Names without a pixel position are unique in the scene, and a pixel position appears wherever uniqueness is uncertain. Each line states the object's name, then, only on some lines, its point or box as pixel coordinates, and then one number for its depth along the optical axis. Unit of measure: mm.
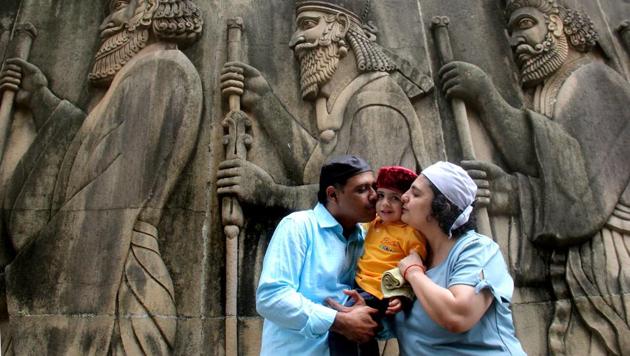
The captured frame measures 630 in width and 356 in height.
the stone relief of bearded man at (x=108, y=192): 4086
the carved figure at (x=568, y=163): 4562
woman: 2230
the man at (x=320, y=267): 2406
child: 2516
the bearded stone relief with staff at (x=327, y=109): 4645
